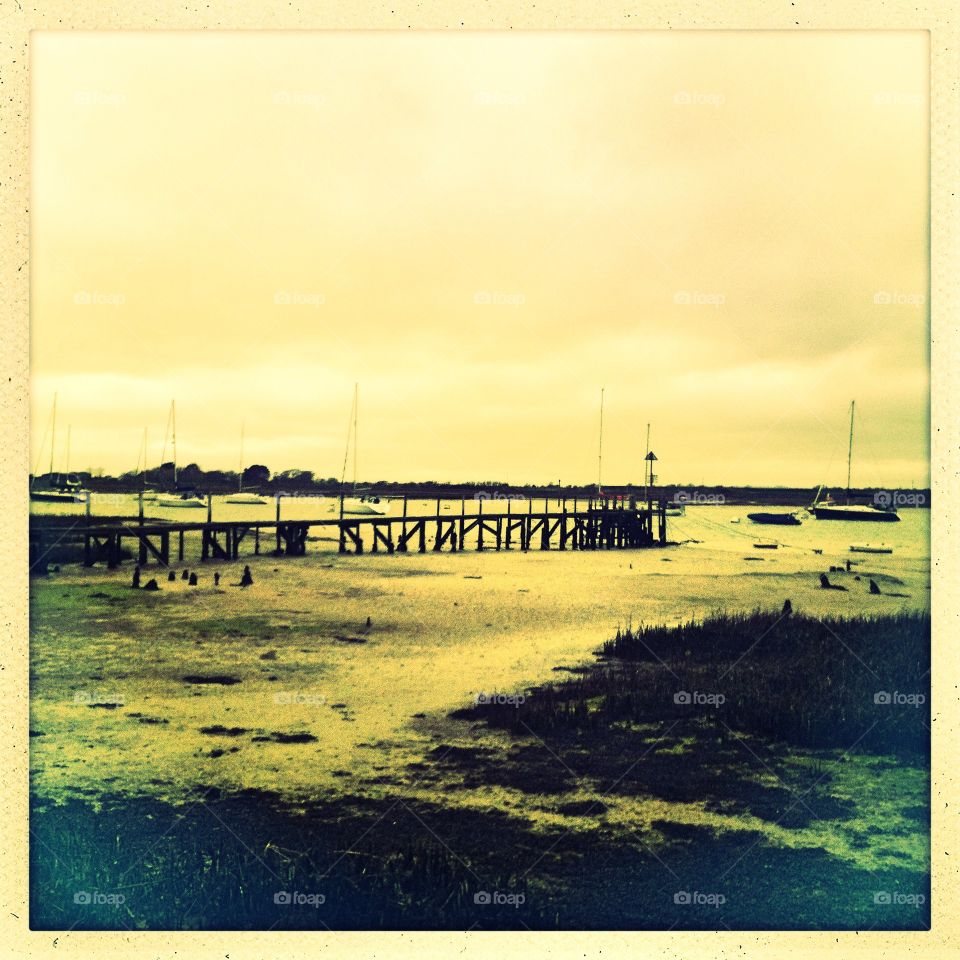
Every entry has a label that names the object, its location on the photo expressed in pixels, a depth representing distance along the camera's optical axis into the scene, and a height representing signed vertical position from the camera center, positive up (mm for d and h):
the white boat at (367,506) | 33375 -1124
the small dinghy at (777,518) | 45094 -1886
